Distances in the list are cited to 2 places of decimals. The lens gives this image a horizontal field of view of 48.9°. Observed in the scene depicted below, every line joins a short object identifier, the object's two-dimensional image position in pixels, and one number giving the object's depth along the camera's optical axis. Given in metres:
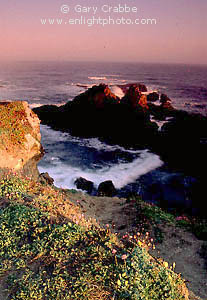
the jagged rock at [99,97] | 40.56
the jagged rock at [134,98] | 39.72
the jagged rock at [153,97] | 61.03
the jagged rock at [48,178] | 15.76
